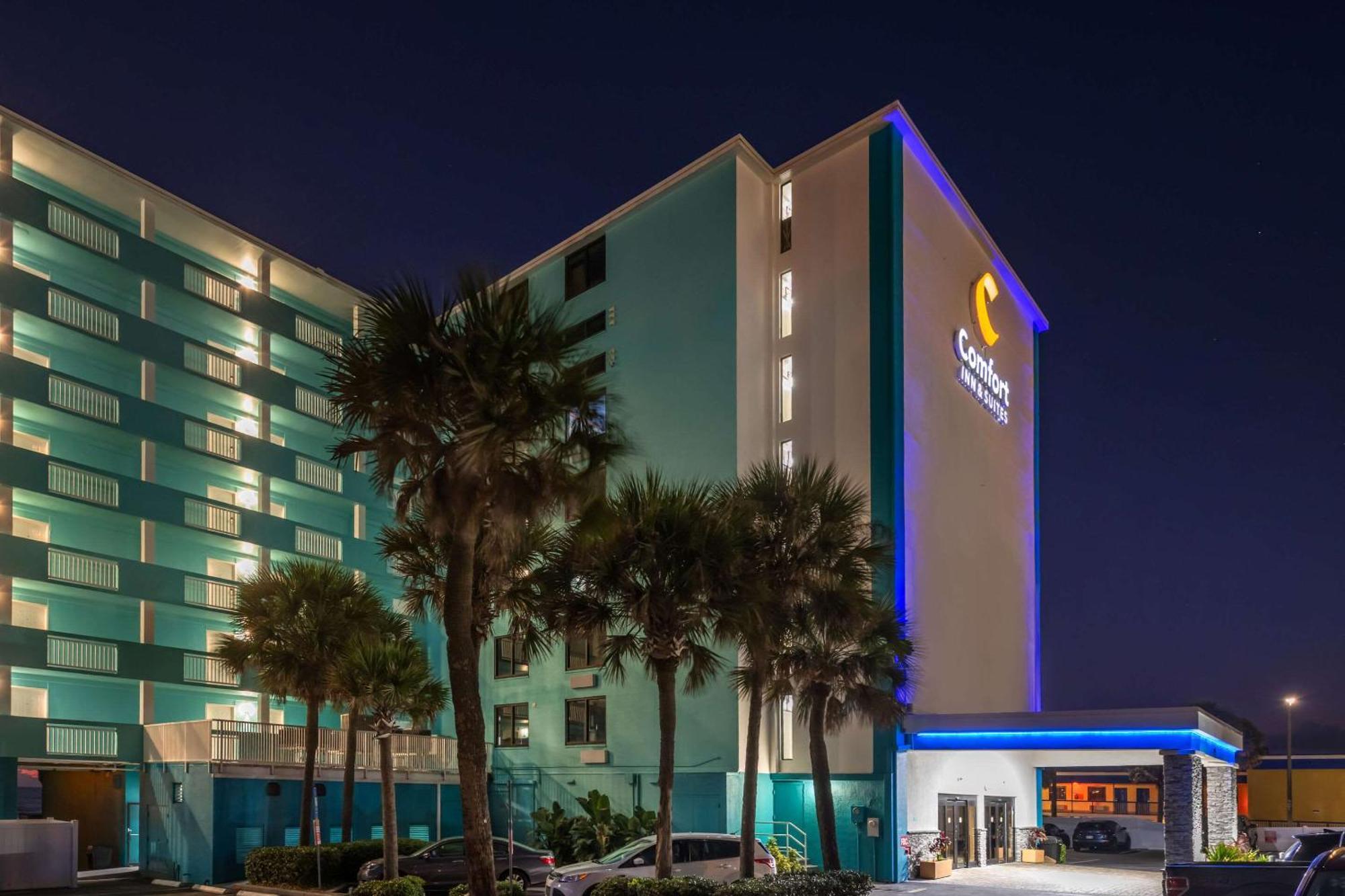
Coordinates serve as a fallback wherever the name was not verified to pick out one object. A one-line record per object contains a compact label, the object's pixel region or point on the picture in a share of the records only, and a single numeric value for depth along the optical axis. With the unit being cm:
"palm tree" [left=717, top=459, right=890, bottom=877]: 2442
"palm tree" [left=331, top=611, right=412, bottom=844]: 2978
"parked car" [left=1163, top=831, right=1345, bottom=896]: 1543
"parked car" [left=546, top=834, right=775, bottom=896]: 2450
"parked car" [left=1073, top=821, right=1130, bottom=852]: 4841
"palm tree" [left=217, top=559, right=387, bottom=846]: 3047
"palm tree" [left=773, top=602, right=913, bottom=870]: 2622
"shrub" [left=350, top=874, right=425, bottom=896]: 2377
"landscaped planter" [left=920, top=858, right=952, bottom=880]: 3369
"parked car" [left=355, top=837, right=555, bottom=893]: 2856
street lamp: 5197
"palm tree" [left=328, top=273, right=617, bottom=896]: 1811
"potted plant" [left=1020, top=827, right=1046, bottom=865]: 4172
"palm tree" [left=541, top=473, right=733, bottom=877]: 2139
